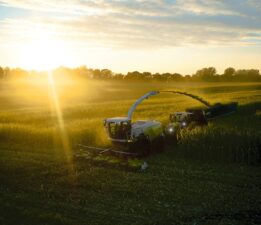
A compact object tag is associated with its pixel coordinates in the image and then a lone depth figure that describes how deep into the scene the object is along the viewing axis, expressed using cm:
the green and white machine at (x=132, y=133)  1811
